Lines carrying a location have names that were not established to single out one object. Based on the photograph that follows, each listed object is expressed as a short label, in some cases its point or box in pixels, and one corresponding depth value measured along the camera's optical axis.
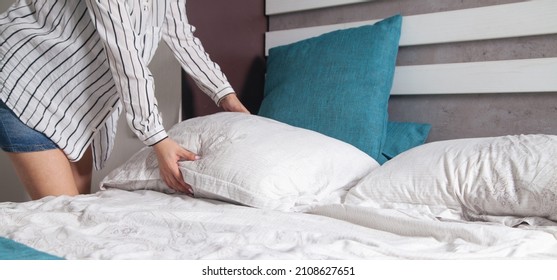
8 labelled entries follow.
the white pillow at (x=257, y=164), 1.20
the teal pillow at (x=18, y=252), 0.82
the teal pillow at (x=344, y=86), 1.61
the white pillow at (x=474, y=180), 1.03
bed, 0.91
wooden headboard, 1.47
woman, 1.30
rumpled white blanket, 0.86
